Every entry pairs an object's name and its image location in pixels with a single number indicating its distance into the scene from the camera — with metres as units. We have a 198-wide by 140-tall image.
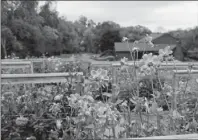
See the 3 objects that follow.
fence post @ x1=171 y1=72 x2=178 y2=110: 2.54
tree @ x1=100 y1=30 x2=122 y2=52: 48.44
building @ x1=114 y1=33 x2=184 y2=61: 39.61
